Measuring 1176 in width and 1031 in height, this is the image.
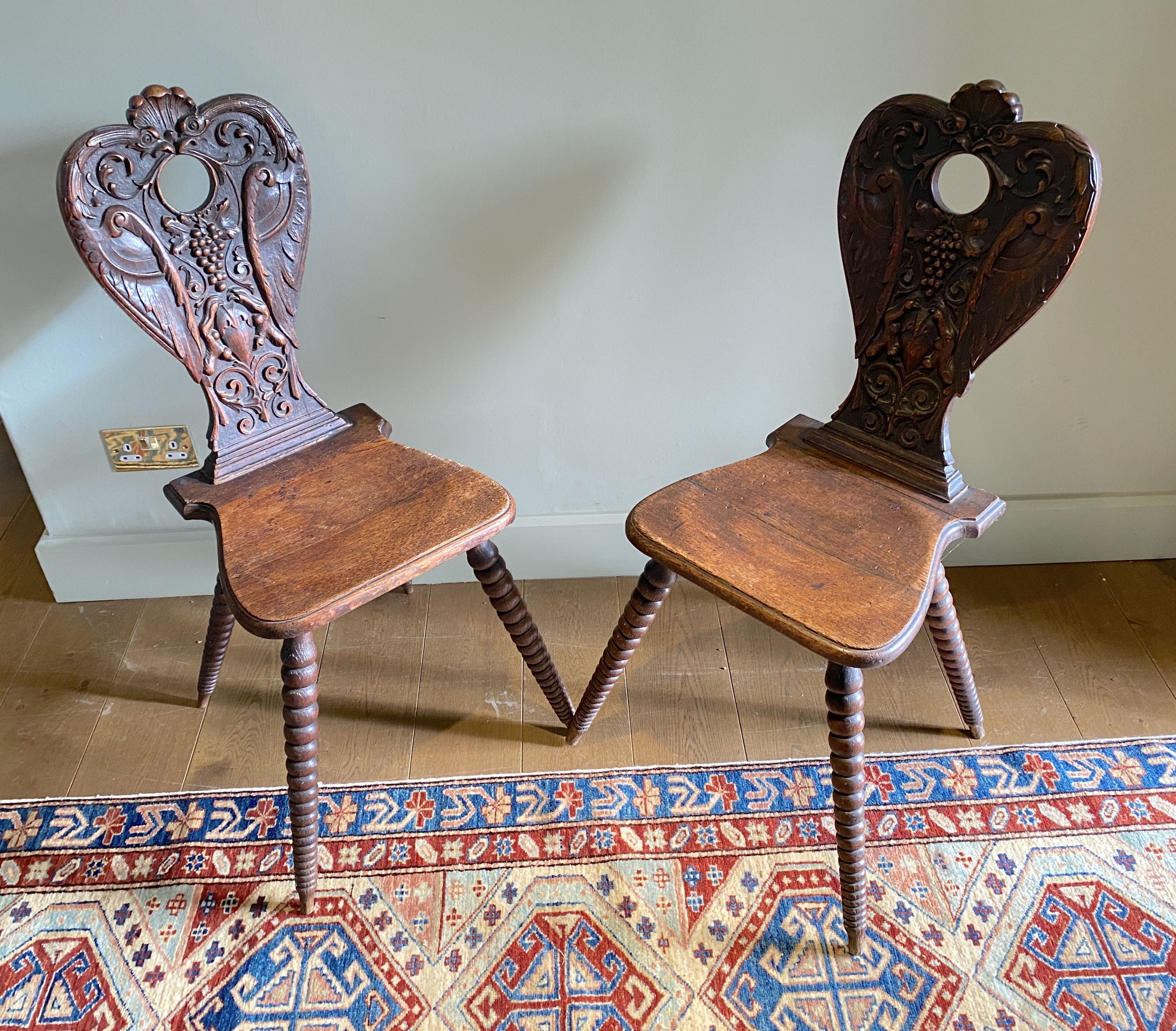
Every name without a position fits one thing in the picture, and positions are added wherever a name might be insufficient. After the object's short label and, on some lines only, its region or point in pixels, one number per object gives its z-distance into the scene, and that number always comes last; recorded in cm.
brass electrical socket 168
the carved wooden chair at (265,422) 119
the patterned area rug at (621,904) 123
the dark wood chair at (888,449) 113
